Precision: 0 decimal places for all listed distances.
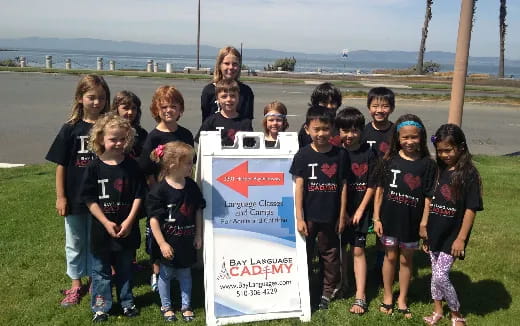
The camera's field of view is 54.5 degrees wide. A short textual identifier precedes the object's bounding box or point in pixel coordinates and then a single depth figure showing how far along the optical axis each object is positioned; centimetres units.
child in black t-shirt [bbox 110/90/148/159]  435
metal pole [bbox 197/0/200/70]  3967
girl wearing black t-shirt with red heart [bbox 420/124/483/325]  368
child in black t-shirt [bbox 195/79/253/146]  443
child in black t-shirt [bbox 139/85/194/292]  402
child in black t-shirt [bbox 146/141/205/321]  374
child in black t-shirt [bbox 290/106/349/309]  393
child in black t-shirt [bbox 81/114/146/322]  371
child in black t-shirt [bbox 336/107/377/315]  410
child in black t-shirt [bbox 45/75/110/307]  394
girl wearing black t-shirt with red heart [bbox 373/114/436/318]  390
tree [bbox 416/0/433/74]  3988
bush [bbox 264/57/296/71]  4441
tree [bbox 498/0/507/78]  4078
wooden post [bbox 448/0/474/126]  685
